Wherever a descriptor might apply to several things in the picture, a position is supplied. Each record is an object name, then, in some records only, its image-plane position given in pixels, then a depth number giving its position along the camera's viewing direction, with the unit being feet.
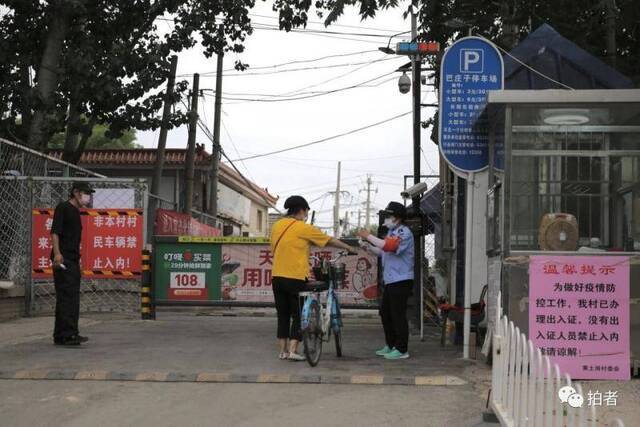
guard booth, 22.47
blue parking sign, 28.09
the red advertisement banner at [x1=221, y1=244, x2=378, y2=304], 43.06
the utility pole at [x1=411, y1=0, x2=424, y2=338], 36.67
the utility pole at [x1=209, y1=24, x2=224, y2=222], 81.71
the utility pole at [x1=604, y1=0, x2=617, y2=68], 36.85
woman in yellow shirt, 26.81
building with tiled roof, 84.07
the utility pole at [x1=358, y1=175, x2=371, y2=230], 311.11
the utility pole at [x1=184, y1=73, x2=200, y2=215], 71.36
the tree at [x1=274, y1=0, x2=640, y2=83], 39.09
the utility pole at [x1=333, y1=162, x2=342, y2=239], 250.12
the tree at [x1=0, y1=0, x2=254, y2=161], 47.14
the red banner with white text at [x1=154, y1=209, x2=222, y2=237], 55.16
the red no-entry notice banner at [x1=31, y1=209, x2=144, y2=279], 42.98
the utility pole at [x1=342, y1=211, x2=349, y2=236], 275.26
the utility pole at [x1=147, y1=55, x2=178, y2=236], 54.29
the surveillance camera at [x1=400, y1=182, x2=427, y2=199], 34.22
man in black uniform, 29.35
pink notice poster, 22.33
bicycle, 25.66
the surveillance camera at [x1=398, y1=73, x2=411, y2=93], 65.05
